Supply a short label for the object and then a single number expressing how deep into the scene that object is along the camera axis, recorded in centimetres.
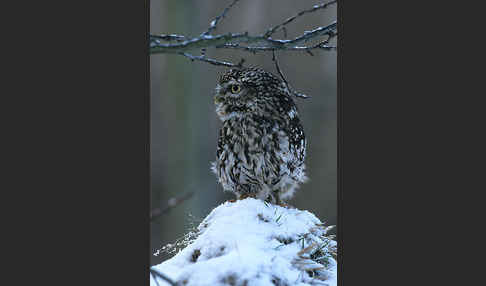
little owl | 680
